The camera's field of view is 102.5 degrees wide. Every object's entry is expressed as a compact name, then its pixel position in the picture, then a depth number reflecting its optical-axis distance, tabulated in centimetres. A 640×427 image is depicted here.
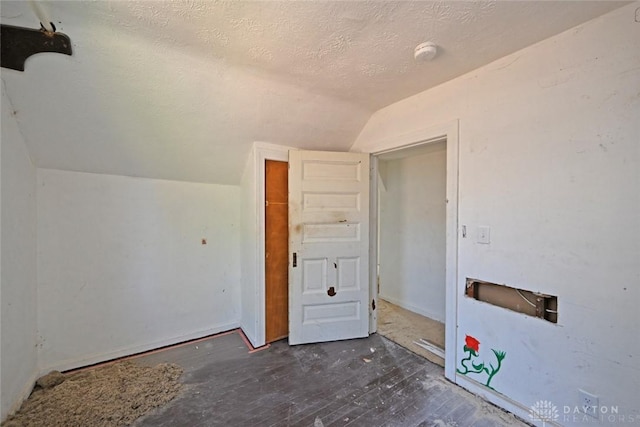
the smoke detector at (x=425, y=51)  157
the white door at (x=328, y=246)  256
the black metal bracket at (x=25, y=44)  138
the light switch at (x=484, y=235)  182
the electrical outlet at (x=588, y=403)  139
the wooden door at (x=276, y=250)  260
